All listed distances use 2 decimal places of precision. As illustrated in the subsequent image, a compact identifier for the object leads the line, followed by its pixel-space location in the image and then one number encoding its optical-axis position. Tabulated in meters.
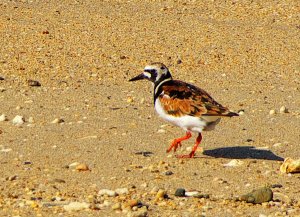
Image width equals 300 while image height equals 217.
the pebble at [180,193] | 18.75
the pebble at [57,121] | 25.45
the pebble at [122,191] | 18.81
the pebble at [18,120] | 25.12
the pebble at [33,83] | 30.53
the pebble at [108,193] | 18.56
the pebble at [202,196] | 18.73
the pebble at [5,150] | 22.19
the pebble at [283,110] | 28.23
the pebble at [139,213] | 16.97
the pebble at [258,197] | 18.42
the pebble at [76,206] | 17.31
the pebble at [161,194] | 18.31
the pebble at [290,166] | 21.03
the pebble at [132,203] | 17.53
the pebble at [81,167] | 20.64
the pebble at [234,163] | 21.86
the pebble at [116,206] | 17.42
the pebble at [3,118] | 25.42
